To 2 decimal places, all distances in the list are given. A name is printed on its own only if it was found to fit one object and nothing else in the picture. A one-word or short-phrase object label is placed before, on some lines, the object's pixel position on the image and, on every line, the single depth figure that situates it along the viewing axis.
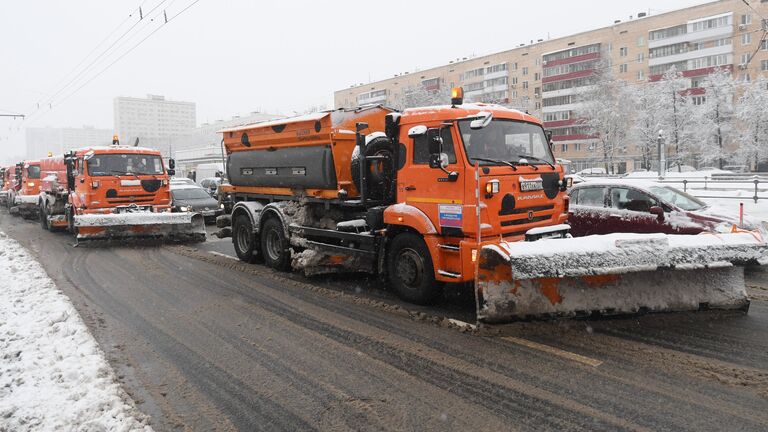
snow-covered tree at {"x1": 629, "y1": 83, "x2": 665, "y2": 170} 50.41
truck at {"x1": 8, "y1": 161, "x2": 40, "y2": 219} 22.67
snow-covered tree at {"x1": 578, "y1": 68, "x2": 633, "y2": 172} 51.41
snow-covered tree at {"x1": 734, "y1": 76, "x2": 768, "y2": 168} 45.25
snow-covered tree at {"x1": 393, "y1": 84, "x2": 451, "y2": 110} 61.69
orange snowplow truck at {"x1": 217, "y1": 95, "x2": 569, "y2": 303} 6.34
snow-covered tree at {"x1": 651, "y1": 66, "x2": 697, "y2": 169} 49.94
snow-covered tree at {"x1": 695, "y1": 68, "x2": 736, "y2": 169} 48.53
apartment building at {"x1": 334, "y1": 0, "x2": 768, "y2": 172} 56.22
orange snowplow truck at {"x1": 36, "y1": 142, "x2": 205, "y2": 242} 13.12
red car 8.55
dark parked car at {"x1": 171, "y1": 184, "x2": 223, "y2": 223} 17.62
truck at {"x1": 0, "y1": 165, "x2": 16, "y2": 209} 29.32
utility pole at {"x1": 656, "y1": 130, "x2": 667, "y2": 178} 31.32
